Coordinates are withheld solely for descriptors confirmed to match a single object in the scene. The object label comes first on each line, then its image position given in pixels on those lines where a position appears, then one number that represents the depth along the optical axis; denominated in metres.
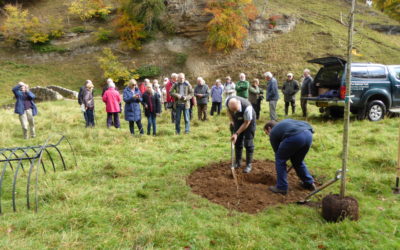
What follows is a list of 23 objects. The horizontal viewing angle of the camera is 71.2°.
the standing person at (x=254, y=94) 10.20
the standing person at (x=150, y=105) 8.97
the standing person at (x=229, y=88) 12.35
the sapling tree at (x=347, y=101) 3.44
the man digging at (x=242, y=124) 5.23
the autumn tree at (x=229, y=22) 27.14
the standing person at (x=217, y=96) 12.11
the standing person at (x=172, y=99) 10.26
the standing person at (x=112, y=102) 9.47
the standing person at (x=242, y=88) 10.34
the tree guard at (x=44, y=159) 5.89
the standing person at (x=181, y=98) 8.95
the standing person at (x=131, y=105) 8.78
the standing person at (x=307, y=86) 10.30
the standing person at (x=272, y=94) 9.98
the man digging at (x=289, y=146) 4.36
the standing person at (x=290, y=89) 10.71
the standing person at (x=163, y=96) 14.62
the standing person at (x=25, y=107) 8.75
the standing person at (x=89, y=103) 9.87
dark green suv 9.07
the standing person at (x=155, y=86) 12.20
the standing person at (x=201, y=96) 11.04
